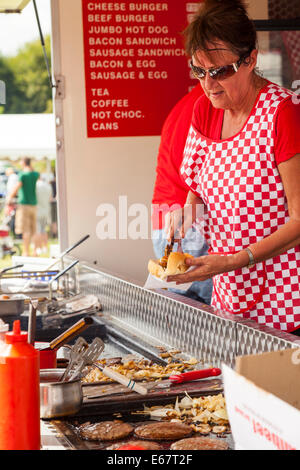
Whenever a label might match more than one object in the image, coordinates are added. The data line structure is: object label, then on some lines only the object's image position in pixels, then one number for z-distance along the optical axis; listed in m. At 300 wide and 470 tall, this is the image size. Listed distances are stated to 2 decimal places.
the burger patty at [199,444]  1.96
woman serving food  2.54
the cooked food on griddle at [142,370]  2.47
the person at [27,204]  13.01
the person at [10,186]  15.61
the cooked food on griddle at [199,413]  2.12
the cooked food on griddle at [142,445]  1.97
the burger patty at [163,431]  2.05
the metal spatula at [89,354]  2.26
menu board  4.79
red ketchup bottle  1.86
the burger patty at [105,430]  2.06
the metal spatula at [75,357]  2.24
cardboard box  1.57
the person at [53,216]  20.16
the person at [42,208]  14.35
